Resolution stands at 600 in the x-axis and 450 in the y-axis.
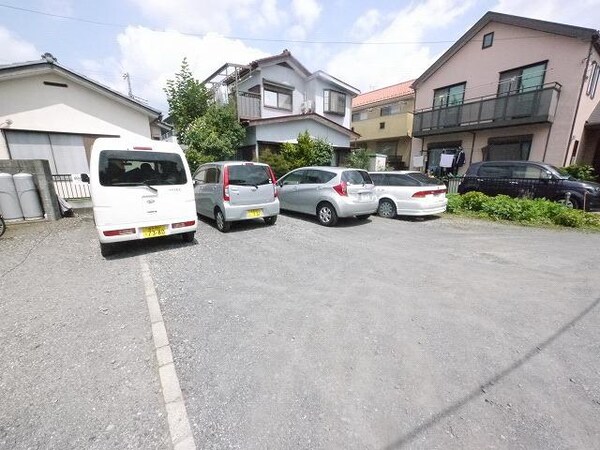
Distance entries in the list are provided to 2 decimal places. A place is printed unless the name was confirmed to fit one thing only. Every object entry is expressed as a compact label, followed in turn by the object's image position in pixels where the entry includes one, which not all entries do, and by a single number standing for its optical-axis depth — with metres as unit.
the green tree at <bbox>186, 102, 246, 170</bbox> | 12.71
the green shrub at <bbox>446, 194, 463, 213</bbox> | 9.05
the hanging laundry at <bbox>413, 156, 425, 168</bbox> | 16.94
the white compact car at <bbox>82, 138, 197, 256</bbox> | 4.44
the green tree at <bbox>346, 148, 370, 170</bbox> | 14.89
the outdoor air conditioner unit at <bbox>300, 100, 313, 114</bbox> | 18.12
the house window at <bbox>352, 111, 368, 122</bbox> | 23.36
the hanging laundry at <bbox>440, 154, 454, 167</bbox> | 15.20
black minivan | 8.44
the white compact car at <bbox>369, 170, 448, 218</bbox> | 7.73
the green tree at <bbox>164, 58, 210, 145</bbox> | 14.12
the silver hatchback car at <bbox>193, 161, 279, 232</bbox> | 6.09
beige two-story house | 20.34
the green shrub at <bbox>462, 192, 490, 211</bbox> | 8.73
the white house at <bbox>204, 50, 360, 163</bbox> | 14.46
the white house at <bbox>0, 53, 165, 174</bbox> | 8.94
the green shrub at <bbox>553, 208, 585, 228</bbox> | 7.21
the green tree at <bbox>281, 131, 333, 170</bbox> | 12.77
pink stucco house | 11.74
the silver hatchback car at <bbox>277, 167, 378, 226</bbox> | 6.89
